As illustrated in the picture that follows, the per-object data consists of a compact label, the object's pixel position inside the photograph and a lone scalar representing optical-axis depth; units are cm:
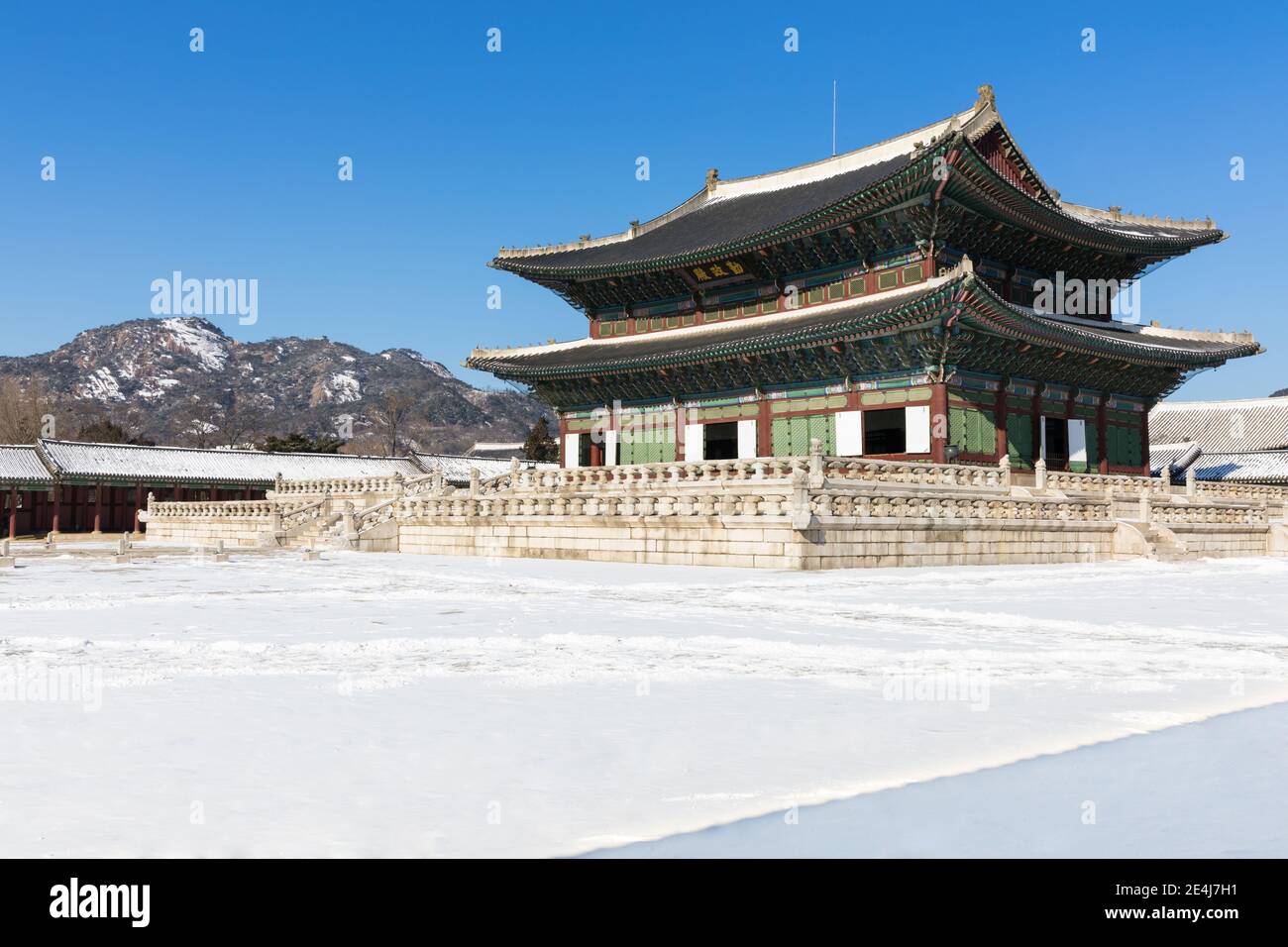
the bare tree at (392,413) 9656
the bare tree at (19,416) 8156
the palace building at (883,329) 3100
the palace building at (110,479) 4538
